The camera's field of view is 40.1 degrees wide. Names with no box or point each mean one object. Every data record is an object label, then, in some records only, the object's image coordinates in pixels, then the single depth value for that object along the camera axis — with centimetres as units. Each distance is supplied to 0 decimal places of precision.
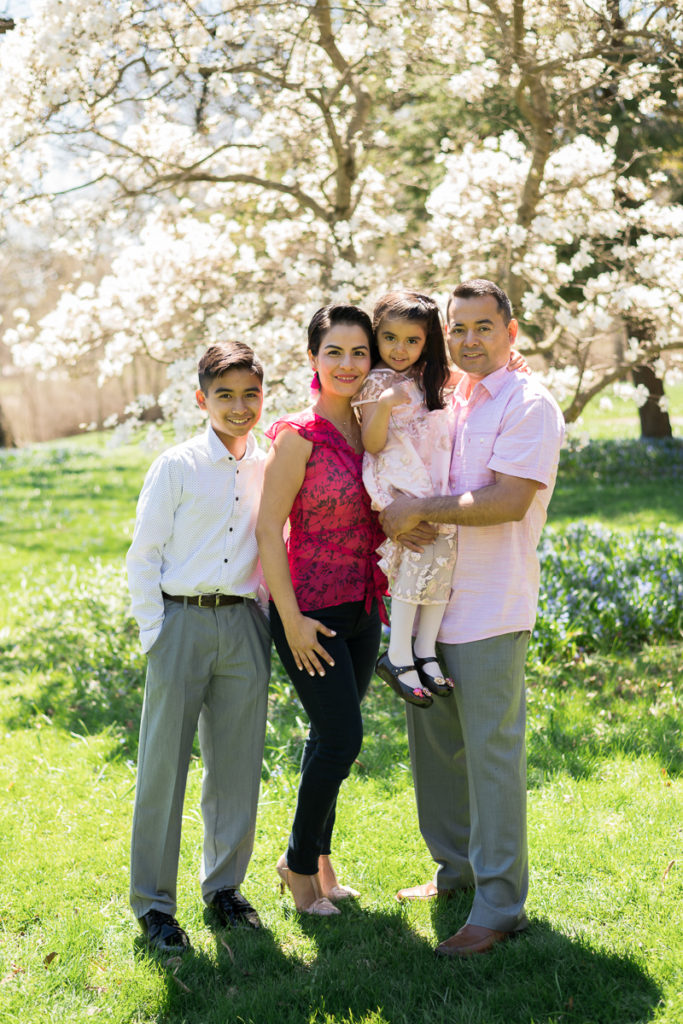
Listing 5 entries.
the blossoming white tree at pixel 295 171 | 526
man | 290
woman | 300
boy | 308
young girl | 298
